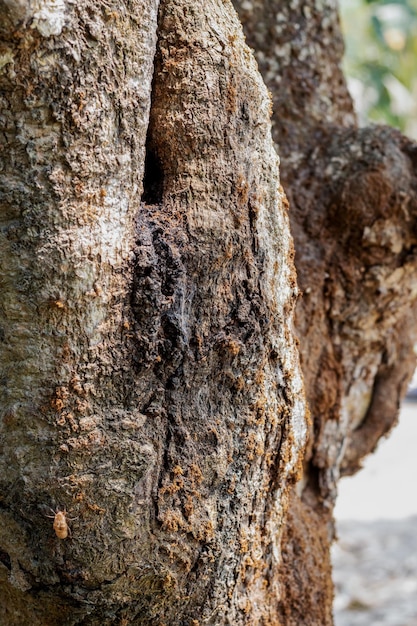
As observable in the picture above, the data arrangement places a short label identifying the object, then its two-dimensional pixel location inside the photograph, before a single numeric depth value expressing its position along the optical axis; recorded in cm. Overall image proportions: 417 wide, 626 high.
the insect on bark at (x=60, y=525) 118
